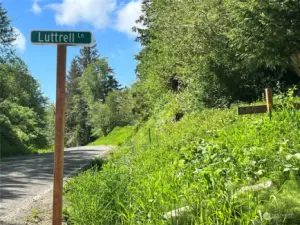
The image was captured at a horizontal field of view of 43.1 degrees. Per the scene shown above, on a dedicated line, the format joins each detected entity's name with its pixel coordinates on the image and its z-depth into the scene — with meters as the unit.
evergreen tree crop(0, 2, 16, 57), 28.98
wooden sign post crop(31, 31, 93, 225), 4.03
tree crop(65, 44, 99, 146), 75.62
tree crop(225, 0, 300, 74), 10.61
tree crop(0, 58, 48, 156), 24.30
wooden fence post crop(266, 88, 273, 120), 7.72
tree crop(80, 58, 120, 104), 75.31
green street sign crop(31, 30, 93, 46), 4.03
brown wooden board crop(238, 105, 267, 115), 7.80
